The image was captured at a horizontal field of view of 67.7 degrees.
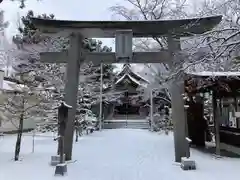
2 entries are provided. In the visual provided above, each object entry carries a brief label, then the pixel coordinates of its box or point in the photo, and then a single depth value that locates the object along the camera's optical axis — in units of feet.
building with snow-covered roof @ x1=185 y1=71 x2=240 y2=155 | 23.80
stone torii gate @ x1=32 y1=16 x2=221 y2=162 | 21.30
